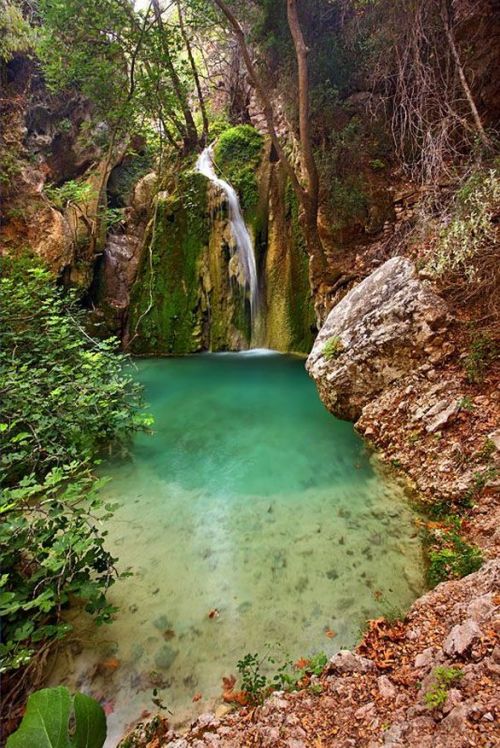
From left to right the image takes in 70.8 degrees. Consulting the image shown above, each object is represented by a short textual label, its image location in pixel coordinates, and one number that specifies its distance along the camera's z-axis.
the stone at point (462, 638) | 1.38
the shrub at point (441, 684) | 1.19
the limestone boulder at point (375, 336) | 3.95
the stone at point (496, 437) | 2.92
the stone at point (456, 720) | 1.06
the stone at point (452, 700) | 1.14
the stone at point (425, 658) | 1.50
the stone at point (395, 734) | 1.14
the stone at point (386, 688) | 1.44
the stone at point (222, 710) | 1.74
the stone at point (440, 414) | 3.41
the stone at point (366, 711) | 1.37
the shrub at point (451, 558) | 2.31
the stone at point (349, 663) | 1.68
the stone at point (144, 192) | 11.95
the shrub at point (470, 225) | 3.35
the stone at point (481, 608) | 1.48
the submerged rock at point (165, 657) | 2.05
